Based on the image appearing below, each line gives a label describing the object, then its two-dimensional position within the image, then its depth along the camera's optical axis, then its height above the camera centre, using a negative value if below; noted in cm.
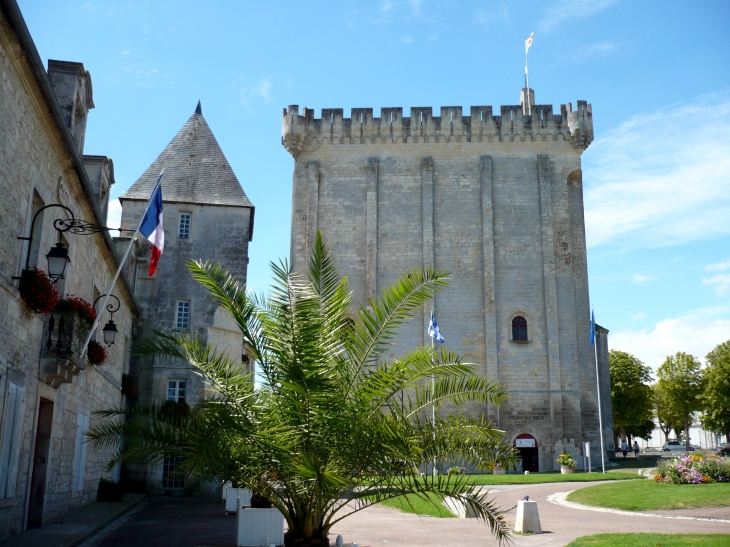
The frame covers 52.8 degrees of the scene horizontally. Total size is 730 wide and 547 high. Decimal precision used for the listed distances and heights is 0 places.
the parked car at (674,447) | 6925 -12
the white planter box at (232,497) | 1678 -128
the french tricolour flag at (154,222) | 1362 +400
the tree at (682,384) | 5528 +456
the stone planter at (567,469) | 3000 -97
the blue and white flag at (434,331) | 2806 +418
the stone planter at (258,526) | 1036 -117
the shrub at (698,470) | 1798 -59
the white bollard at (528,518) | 1212 -121
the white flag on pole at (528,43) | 4156 +2214
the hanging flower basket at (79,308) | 1320 +234
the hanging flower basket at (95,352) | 1627 +189
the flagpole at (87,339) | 1331 +178
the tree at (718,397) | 4725 +307
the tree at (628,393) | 5297 +368
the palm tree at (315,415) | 861 +32
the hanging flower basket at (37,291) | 1126 +224
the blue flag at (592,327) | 3214 +502
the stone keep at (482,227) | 3341 +1004
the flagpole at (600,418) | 3041 +107
